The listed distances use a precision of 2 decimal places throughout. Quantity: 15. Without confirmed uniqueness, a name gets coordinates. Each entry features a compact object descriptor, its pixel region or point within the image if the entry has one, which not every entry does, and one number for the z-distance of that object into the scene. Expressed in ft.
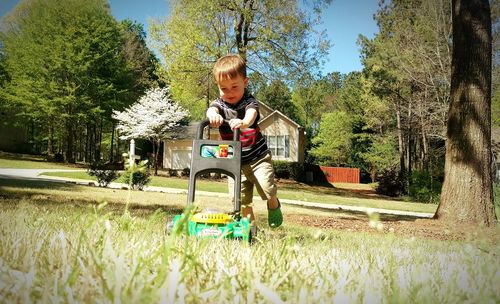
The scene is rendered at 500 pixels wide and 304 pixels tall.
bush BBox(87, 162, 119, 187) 38.58
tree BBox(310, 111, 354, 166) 119.44
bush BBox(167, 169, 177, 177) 77.45
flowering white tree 87.45
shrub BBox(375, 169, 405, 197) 71.97
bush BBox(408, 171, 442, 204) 61.67
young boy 9.46
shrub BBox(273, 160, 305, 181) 89.56
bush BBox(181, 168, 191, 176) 78.52
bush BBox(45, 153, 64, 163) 77.97
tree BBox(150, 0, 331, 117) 58.39
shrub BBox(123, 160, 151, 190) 37.24
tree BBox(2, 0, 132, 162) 48.73
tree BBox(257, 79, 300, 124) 130.90
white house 96.89
